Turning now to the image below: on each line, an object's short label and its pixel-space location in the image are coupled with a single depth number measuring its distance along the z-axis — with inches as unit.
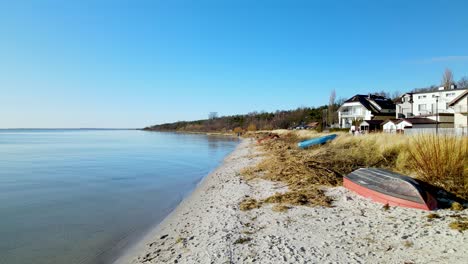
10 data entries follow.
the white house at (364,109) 1867.6
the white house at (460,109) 1020.4
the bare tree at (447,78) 2310.3
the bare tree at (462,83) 2537.6
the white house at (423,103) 1579.7
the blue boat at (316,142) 714.1
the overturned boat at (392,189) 217.2
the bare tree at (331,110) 2319.4
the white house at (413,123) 1266.0
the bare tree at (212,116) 5866.1
